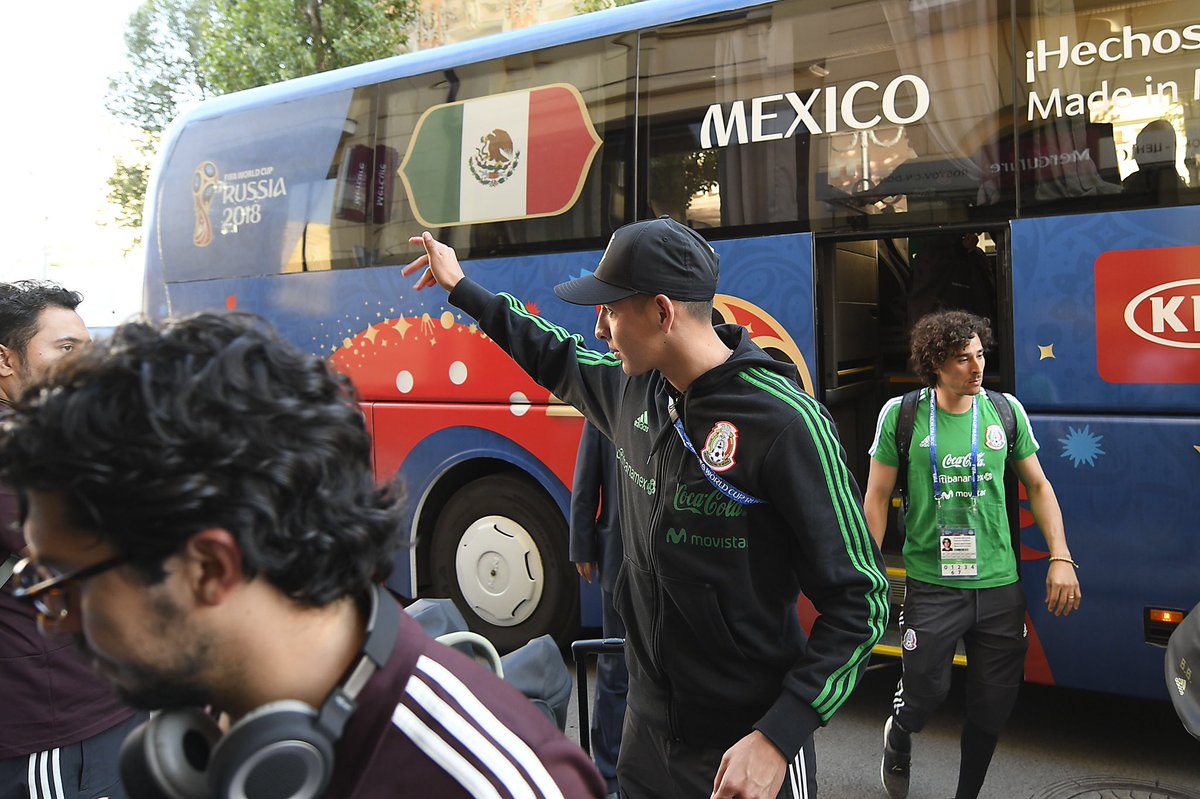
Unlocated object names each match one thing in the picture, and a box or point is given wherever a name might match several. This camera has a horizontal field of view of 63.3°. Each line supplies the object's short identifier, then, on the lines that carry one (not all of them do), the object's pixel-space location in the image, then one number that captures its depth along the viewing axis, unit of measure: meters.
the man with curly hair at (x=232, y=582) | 1.03
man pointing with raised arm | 2.11
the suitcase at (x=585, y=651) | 2.66
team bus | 4.16
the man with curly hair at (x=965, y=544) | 3.69
